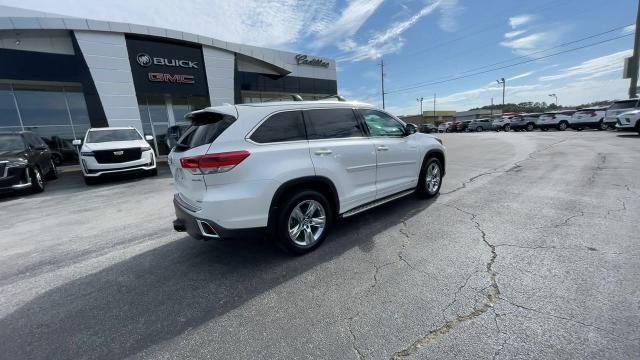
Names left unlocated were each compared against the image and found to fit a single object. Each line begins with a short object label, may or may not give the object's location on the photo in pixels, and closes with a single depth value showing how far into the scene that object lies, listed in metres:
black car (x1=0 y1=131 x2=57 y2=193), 7.45
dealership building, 12.80
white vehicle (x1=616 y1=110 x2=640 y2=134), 14.79
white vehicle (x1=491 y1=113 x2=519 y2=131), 32.62
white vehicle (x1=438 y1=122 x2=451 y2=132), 46.12
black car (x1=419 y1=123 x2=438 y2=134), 48.42
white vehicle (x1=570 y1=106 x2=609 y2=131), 21.14
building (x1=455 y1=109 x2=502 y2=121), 86.07
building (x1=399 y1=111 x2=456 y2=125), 87.83
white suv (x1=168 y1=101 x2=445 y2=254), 2.83
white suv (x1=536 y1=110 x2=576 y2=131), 24.25
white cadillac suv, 8.59
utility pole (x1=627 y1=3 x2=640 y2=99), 21.05
